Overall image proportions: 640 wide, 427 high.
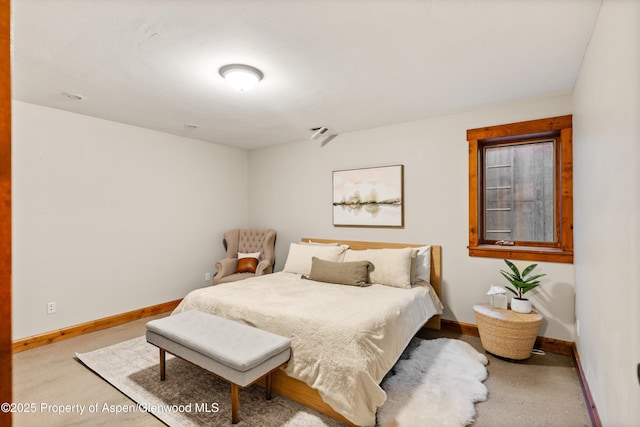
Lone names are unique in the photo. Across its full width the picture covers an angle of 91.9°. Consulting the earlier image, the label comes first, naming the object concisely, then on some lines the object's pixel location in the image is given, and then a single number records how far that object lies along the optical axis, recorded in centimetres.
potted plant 289
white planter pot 289
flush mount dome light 239
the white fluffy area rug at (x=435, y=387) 202
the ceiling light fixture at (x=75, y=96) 294
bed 194
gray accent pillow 335
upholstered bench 195
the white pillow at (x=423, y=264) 356
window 299
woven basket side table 271
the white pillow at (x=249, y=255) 472
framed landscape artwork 393
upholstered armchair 446
